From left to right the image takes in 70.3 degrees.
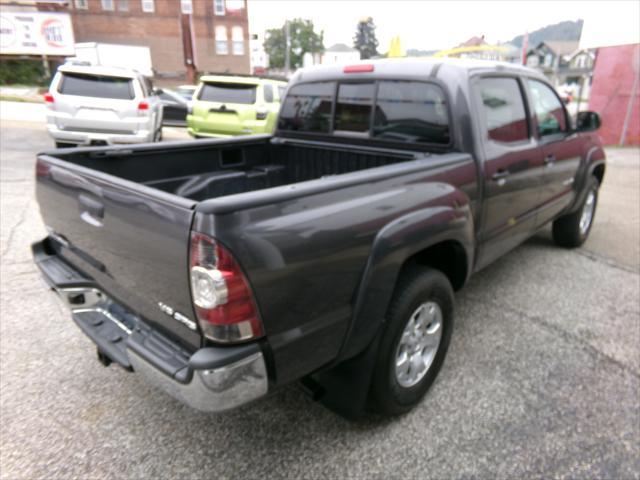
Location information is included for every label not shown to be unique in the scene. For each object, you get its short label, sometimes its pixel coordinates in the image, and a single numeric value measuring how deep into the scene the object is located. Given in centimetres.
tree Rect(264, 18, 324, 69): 8067
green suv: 937
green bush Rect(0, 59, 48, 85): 3027
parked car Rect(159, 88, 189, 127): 1490
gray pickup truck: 163
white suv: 825
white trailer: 3081
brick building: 4041
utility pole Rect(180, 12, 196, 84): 4350
